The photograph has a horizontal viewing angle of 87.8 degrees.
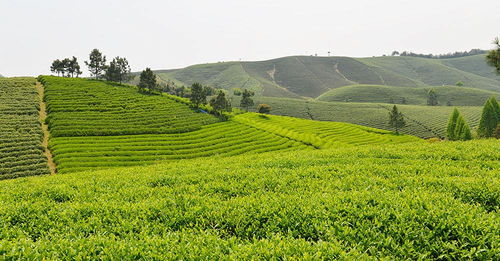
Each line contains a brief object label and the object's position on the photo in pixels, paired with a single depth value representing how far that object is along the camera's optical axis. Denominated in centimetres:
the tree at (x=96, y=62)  14700
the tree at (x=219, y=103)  10994
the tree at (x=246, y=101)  15162
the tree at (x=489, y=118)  8688
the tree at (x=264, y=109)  14048
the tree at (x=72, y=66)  15200
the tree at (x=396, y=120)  12388
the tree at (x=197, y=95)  11538
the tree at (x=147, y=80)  12778
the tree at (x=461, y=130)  8531
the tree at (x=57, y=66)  15000
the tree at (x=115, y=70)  13844
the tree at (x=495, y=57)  4441
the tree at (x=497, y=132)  6544
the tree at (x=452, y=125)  9169
